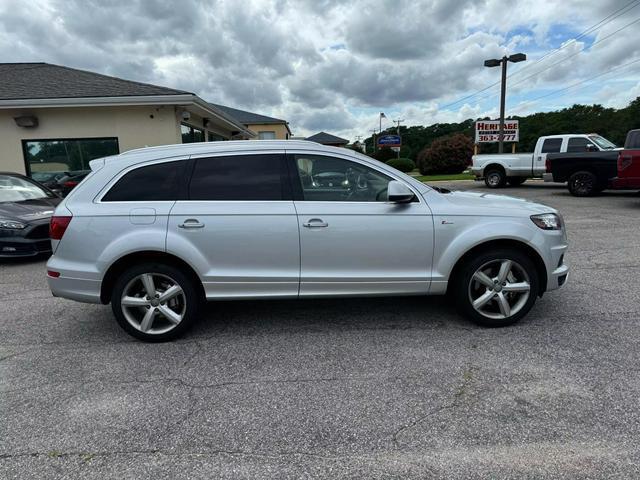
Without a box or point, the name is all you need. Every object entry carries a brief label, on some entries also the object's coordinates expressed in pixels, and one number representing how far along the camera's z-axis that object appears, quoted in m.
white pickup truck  15.22
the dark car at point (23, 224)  6.83
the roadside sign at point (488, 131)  25.80
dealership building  11.30
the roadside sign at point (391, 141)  46.94
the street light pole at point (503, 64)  19.92
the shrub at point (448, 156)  32.16
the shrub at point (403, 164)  37.78
